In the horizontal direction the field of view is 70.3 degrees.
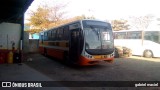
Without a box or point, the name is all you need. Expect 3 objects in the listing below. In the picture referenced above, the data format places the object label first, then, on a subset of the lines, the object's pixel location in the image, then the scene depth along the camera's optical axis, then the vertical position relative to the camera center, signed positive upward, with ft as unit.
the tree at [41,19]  61.95 +13.15
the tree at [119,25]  85.11 +13.24
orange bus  22.01 +0.11
